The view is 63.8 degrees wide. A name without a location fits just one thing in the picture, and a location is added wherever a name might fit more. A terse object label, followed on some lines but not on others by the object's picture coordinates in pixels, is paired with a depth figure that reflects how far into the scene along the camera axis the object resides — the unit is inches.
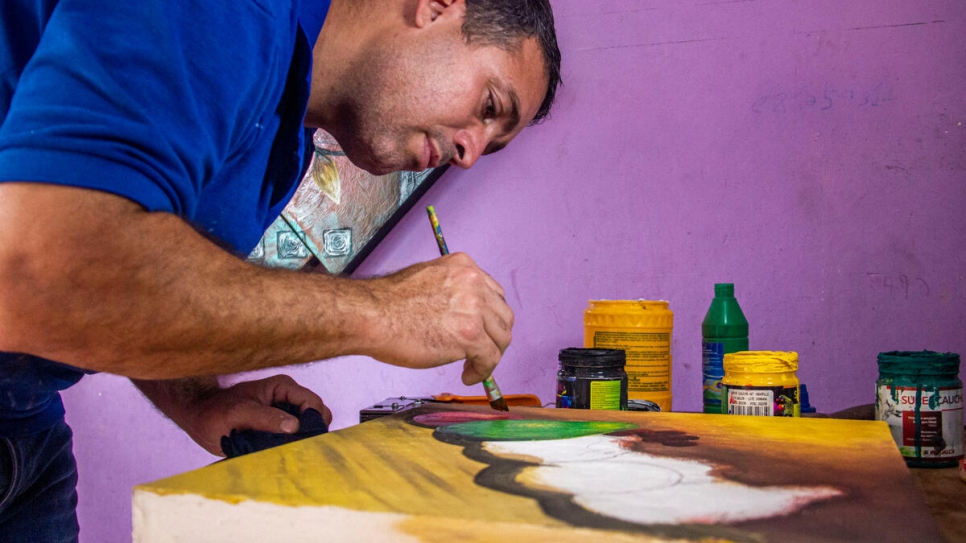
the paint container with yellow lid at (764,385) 43.2
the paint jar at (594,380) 47.3
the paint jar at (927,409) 41.2
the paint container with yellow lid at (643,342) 55.2
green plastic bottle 54.7
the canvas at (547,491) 20.4
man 25.7
